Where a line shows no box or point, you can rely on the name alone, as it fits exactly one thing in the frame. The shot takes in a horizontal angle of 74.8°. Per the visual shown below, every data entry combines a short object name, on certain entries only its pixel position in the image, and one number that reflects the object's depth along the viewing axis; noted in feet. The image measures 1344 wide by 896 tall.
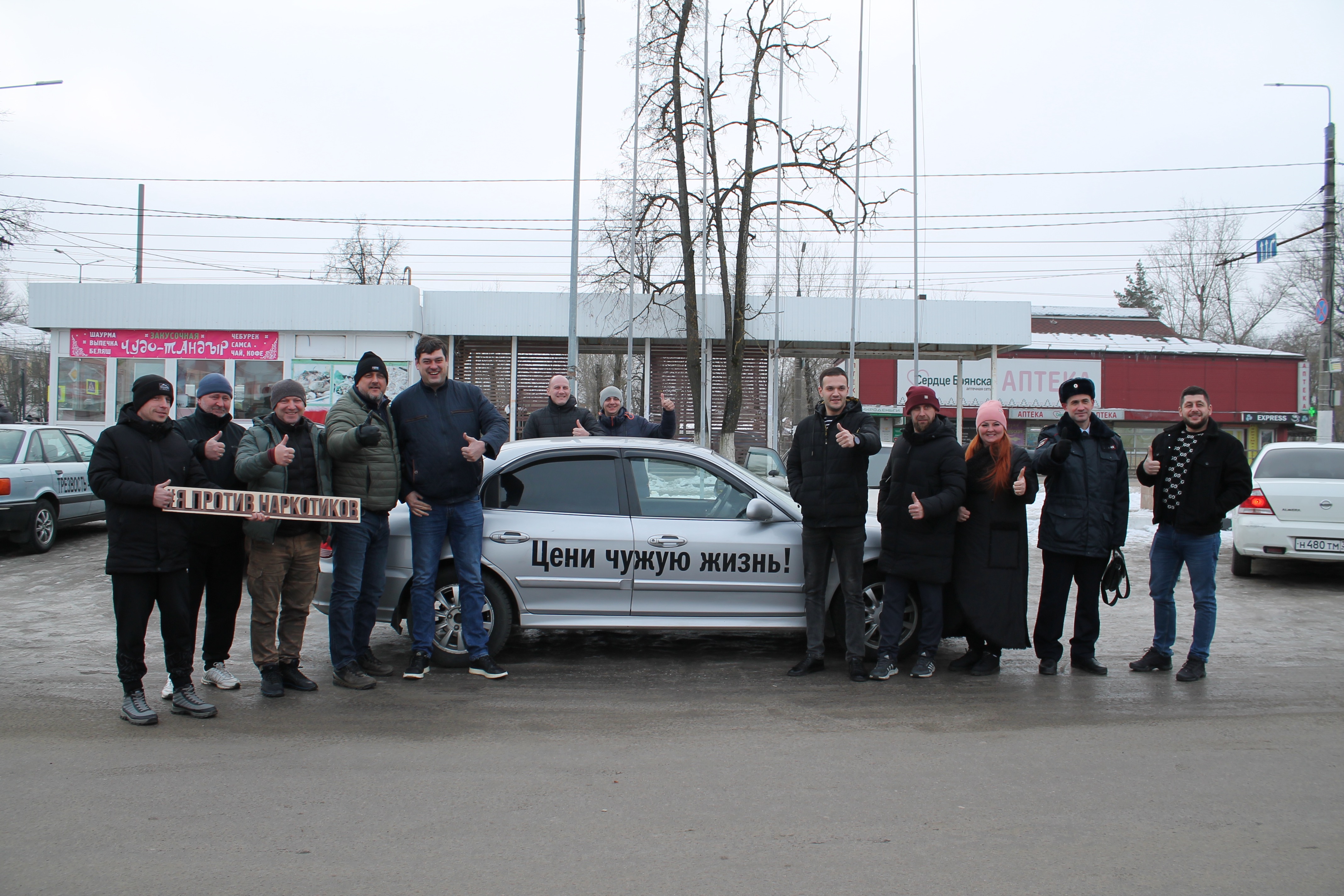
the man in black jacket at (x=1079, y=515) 19.19
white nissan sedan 30.73
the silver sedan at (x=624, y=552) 19.60
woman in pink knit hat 19.07
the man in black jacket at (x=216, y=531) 16.67
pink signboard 61.62
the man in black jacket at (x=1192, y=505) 18.92
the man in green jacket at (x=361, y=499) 17.74
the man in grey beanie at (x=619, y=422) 29.12
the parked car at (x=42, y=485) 33.94
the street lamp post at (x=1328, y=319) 59.98
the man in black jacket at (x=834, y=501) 18.69
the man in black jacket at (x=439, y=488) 18.38
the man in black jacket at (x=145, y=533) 15.12
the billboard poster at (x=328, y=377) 61.00
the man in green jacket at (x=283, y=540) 16.52
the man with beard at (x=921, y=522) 18.84
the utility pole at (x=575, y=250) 54.16
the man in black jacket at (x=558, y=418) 28.22
